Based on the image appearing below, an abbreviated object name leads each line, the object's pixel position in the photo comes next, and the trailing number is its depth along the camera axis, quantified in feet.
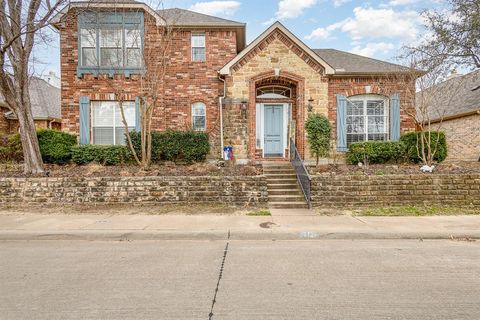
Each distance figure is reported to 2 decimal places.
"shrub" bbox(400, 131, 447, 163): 41.56
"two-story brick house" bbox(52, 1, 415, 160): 43.83
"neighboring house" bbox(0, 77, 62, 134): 63.36
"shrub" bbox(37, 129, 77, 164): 41.19
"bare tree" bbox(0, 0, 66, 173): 32.94
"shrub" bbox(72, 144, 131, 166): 42.42
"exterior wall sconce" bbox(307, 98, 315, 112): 44.16
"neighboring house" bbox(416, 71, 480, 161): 57.00
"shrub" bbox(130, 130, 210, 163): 41.88
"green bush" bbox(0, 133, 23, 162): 40.78
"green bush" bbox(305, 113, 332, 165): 39.65
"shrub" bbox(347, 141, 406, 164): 42.04
